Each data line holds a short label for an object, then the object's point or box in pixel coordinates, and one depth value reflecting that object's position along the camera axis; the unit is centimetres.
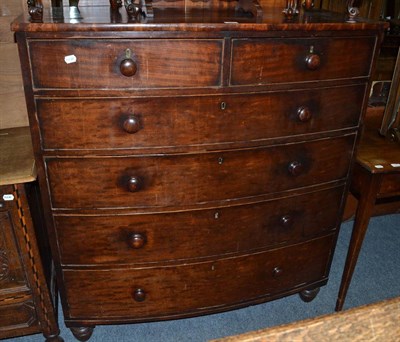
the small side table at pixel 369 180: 183
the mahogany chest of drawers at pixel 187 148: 133
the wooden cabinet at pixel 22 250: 156
